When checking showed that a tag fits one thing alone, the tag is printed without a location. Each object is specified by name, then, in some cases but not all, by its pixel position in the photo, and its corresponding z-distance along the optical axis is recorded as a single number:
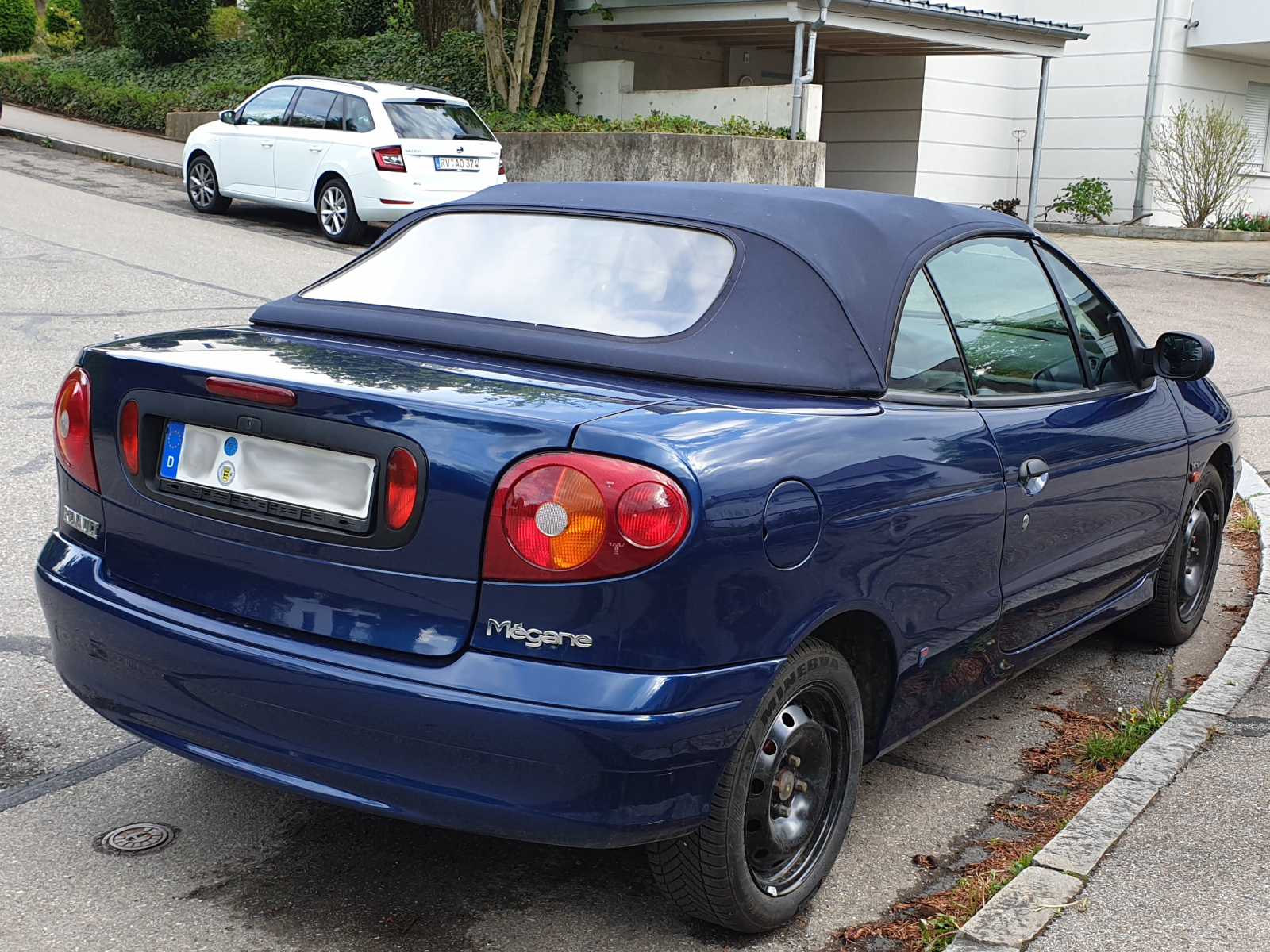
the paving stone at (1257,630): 4.94
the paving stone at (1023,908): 2.93
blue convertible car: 2.54
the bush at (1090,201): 25.80
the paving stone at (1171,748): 3.80
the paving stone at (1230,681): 4.34
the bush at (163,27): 29.39
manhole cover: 3.19
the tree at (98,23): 34.41
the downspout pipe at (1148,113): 24.69
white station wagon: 14.87
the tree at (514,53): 20.56
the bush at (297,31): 23.89
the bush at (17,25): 37.97
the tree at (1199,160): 24.44
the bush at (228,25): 35.31
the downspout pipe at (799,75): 18.73
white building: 23.39
